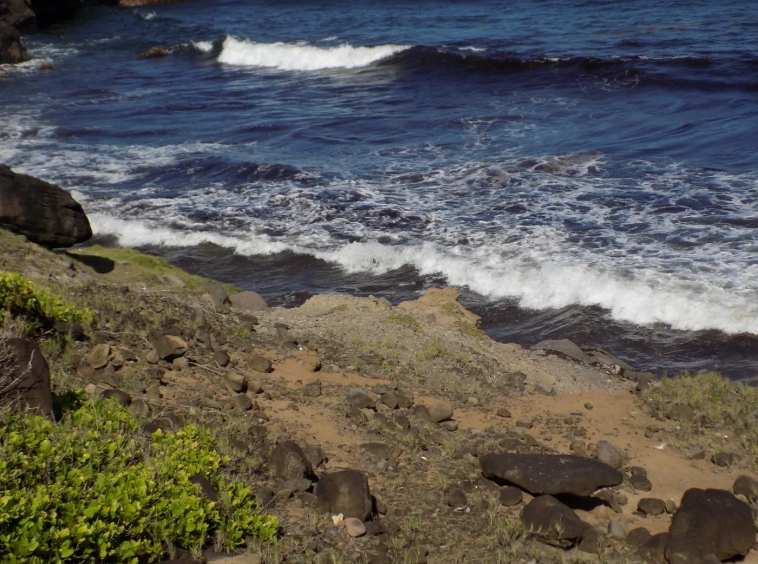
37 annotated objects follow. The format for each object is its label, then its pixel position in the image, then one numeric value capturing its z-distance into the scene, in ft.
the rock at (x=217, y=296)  29.09
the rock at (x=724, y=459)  20.86
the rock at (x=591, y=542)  16.52
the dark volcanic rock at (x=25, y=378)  15.48
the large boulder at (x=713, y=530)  16.66
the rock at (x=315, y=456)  18.56
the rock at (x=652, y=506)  18.39
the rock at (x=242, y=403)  20.35
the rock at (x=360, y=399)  21.69
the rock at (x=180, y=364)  22.00
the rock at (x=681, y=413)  23.11
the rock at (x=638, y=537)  17.06
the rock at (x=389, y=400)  22.07
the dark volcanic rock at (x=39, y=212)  29.25
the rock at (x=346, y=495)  16.39
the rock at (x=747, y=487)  19.29
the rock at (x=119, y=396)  18.51
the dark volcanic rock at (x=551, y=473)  17.94
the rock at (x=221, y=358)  22.86
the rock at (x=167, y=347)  22.08
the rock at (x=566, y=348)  29.86
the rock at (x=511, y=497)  17.94
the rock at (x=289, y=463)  17.57
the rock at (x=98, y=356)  20.51
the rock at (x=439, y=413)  21.56
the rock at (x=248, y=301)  31.19
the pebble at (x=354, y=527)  15.96
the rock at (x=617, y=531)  17.20
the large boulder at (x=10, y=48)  103.86
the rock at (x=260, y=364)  23.20
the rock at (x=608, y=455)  20.33
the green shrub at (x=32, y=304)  19.80
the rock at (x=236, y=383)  21.44
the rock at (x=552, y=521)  16.42
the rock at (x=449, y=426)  21.27
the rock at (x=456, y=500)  17.67
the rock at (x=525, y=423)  22.18
